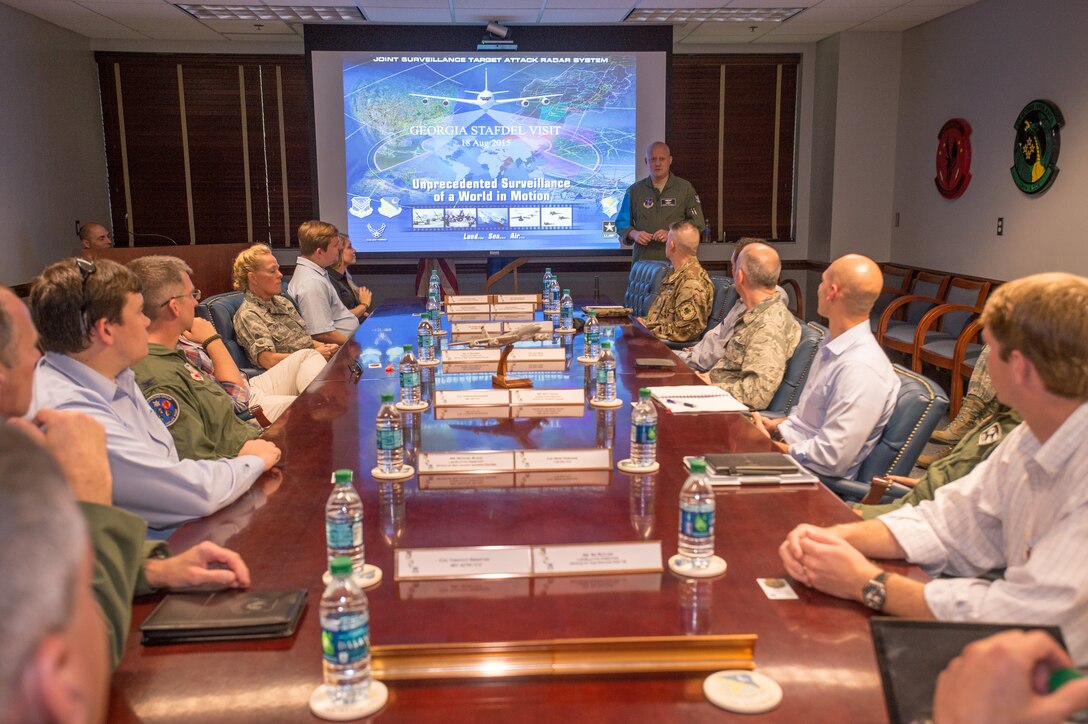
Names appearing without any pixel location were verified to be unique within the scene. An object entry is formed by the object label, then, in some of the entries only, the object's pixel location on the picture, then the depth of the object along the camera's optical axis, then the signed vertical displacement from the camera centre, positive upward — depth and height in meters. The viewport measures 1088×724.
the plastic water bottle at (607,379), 2.90 -0.54
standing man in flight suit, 7.21 +0.02
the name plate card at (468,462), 2.12 -0.58
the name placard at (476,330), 4.31 -0.56
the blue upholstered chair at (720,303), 5.27 -0.55
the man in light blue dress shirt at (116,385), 1.94 -0.38
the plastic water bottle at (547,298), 5.44 -0.52
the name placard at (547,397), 2.79 -0.57
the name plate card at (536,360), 3.53 -0.58
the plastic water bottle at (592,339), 3.79 -0.53
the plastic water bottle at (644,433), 2.16 -0.53
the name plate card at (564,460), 2.12 -0.58
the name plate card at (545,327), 3.97 -0.52
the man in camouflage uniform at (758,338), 3.51 -0.51
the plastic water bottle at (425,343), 3.73 -0.54
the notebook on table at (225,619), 1.35 -0.61
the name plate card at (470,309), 5.26 -0.56
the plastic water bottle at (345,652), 1.17 -0.57
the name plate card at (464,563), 1.53 -0.59
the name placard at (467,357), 3.58 -0.57
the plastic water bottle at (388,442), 2.08 -0.52
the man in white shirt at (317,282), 5.39 -0.40
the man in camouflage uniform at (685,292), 5.20 -0.47
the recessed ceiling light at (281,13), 6.83 +1.56
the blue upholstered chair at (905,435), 2.48 -0.63
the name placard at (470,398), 2.80 -0.58
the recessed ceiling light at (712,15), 6.98 +1.54
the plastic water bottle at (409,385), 2.87 -0.54
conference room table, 1.18 -0.63
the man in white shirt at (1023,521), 1.39 -0.54
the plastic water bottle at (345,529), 1.58 -0.55
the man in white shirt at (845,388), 2.60 -0.53
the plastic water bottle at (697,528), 1.58 -0.56
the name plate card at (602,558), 1.54 -0.59
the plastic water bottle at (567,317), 4.58 -0.53
